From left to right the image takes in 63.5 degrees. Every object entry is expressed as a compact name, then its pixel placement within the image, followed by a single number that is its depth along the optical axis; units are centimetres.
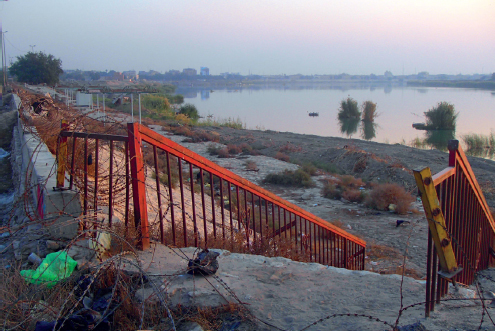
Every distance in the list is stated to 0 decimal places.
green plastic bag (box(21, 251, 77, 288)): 300
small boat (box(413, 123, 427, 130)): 4488
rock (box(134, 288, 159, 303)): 268
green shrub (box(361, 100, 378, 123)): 4961
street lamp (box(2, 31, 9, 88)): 4875
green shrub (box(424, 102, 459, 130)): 4166
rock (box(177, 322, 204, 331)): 249
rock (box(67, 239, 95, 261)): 325
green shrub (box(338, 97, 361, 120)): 5238
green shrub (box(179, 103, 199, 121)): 5309
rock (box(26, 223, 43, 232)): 407
